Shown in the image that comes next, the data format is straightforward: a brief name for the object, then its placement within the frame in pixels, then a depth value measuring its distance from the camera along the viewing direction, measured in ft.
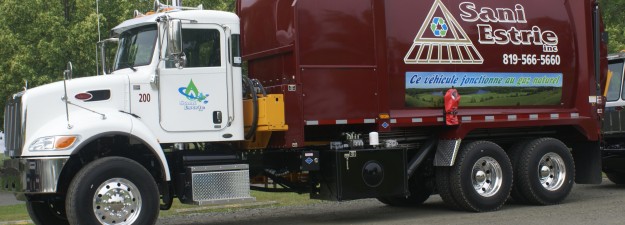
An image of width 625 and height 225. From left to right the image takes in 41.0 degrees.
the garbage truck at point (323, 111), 33.42
